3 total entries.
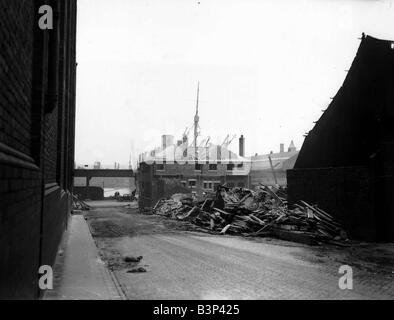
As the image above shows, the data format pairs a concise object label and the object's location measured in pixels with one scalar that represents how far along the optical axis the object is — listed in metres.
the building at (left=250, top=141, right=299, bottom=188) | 53.03
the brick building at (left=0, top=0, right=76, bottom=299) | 2.97
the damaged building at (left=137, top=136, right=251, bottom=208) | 43.25
